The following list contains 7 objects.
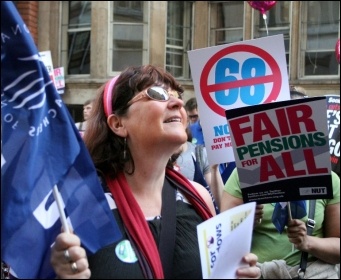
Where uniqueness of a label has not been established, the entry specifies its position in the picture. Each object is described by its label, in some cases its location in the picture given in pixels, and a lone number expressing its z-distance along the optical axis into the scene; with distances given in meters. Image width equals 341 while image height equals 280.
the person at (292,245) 3.03
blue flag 2.01
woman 2.30
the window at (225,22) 13.43
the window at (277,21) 12.95
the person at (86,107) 7.27
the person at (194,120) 7.25
